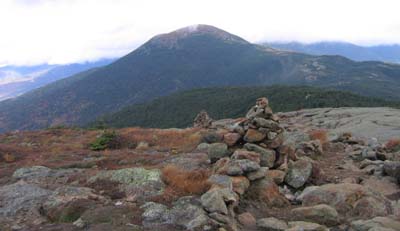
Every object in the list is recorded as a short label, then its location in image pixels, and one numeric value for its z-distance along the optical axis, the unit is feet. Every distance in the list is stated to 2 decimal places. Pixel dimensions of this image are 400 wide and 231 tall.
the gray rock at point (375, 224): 34.95
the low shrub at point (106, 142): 83.51
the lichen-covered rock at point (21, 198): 40.40
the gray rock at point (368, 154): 64.34
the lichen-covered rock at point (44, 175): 49.93
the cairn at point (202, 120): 131.44
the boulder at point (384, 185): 49.85
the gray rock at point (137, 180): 43.21
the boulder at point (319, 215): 38.42
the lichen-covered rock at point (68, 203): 38.17
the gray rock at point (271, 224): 36.29
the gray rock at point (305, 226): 34.35
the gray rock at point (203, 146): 64.95
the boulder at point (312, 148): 66.67
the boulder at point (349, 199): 41.16
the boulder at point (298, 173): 50.49
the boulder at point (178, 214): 34.65
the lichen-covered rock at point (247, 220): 37.76
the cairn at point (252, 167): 37.93
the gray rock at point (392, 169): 53.31
